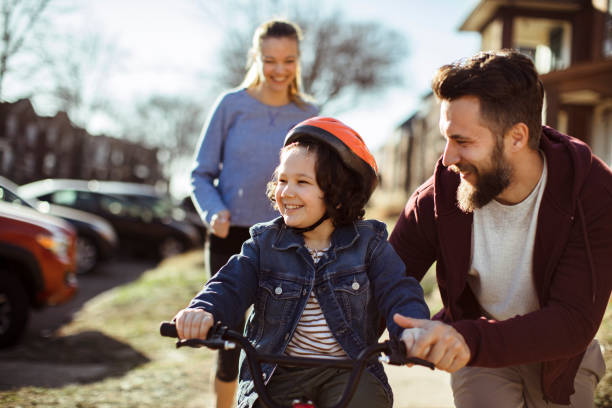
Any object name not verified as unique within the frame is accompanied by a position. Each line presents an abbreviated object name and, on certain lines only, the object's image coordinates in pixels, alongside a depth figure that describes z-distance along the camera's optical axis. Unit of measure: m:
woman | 3.37
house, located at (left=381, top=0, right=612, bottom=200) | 14.77
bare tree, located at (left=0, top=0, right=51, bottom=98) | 19.61
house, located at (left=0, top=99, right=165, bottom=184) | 38.94
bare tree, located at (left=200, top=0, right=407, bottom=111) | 23.62
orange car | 6.16
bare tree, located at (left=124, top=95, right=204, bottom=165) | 61.41
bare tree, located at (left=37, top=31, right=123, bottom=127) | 29.00
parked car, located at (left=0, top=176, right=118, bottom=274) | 12.10
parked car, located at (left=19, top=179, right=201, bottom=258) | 14.55
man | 2.19
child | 2.17
